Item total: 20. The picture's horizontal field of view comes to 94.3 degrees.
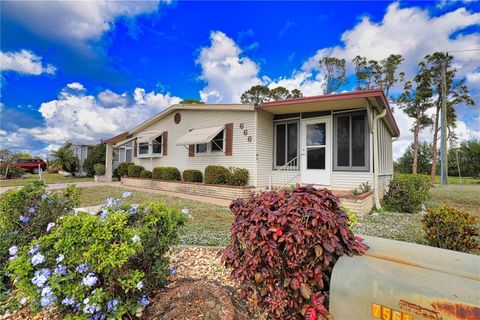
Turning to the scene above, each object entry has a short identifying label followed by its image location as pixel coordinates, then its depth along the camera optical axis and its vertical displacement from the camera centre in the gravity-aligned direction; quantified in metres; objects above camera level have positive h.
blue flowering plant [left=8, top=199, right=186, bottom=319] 1.64 -0.82
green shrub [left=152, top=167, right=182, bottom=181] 11.74 -0.51
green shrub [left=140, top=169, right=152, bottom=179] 13.42 -0.60
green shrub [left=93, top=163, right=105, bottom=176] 18.16 -0.43
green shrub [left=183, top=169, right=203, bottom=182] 10.65 -0.55
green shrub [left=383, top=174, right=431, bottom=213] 7.12 -0.87
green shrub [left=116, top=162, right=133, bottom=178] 15.34 -0.35
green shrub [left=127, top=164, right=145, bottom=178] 14.02 -0.38
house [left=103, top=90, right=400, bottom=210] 7.44 +1.08
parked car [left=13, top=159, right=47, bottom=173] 22.85 -0.10
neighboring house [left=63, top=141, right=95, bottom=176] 24.72 +1.63
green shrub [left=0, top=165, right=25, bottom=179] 17.12 -0.71
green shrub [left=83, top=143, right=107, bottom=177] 19.98 +0.51
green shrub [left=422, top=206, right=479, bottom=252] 3.31 -0.96
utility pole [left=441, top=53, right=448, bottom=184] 17.42 +2.02
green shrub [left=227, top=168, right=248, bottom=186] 9.06 -0.52
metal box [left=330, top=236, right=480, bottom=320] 1.20 -0.71
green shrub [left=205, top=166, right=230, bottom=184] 9.54 -0.44
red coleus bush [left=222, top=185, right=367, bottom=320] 1.65 -0.67
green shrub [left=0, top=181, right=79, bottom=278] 2.66 -0.63
